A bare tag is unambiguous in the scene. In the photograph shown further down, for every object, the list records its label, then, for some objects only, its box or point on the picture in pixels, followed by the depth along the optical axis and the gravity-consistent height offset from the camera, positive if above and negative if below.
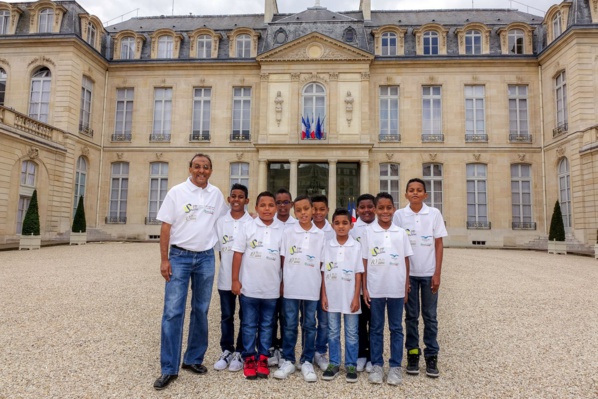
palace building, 16.67 +5.38
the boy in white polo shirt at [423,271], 3.18 -0.40
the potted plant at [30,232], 12.87 -0.50
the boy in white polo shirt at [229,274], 3.28 -0.47
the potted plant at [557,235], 14.05 -0.35
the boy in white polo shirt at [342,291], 3.05 -0.57
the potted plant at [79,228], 15.48 -0.43
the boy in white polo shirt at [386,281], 3.08 -0.47
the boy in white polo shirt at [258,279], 3.14 -0.49
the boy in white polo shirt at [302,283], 3.14 -0.52
